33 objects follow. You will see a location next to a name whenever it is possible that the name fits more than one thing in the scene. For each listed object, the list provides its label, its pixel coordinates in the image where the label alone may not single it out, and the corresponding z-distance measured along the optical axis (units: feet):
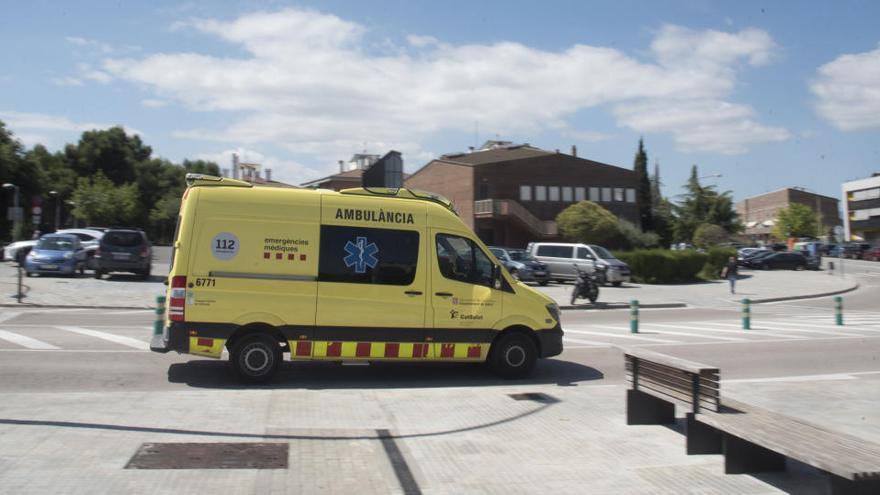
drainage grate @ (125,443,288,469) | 20.25
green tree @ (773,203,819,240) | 297.74
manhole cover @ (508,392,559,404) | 30.86
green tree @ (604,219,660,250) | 164.66
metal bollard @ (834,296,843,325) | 64.64
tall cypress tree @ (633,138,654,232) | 248.11
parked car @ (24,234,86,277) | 88.53
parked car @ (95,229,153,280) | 88.33
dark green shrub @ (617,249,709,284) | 116.88
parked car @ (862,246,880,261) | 209.47
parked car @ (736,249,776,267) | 176.14
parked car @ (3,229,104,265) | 106.54
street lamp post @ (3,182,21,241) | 118.75
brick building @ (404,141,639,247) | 176.35
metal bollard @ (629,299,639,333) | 55.70
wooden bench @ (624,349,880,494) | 16.79
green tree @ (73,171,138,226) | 211.20
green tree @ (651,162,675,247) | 246.27
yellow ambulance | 31.78
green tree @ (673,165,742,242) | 234.79
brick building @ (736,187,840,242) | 384.47
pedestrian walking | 103.81
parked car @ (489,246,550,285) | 105.40
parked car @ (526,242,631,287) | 107.24
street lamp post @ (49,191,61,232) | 211.55
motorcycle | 81.00
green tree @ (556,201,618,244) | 147.13
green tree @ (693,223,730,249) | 172.55
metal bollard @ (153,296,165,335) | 37.70
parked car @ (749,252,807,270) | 173.17
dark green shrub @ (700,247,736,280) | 131.03
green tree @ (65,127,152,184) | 245.24
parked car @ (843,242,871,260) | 217.97
